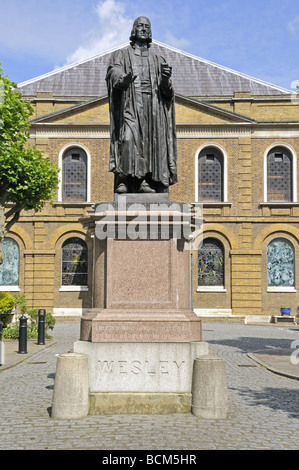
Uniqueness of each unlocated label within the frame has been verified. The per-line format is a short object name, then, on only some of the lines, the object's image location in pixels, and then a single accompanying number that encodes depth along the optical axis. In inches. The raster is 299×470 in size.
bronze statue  271.4
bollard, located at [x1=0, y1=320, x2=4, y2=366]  452.5
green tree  671.8
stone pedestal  241.1
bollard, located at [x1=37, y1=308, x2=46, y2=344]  609.3
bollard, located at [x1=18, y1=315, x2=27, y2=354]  529.7
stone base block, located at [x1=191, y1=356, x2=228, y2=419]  231.6
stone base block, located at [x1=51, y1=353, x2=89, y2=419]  231.6
